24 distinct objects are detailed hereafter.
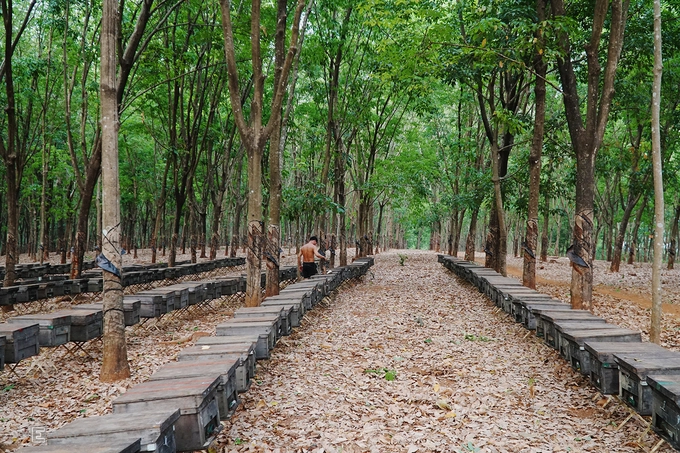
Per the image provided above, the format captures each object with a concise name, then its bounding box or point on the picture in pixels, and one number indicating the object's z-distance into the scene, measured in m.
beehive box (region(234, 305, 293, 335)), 6.84
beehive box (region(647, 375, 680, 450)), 3.54
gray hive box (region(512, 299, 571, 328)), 7.31
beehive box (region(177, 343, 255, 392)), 4.80
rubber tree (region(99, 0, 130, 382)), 5.45
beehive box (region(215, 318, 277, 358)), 5.91
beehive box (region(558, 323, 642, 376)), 5.19
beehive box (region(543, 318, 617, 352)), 5.82
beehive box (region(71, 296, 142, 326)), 7.38
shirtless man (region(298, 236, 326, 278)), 12.77
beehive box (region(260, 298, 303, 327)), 7.66
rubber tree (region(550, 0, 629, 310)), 8.25
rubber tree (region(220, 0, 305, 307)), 8.73
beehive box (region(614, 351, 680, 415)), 4.03
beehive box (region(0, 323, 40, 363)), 5.42
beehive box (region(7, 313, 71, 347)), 6.11
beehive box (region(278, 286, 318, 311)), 8.55
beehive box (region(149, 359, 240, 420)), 4.14
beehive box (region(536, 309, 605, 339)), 6.32
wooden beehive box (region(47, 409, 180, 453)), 2.91
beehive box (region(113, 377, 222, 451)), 3.54
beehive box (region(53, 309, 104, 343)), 6.55
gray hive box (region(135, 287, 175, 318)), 8.41
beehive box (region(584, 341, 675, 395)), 4.63
